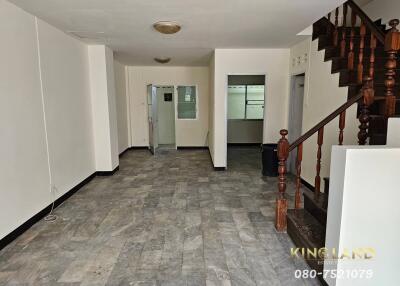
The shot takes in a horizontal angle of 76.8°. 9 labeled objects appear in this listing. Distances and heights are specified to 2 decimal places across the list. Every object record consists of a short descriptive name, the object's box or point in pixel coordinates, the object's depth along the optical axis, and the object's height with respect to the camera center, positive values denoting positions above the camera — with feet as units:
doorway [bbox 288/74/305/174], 16.25 -0.42
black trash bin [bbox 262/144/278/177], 16.16 -3.56
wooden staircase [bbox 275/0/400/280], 7.58 -0.12
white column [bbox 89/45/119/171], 15.56 +0.11
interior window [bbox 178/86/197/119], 25.38 +0.37
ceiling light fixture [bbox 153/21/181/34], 10.69 +3.38
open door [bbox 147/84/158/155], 23.09 -1.05
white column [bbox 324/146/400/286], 5.37 -2.23
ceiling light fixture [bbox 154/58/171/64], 19.75 +3.61
